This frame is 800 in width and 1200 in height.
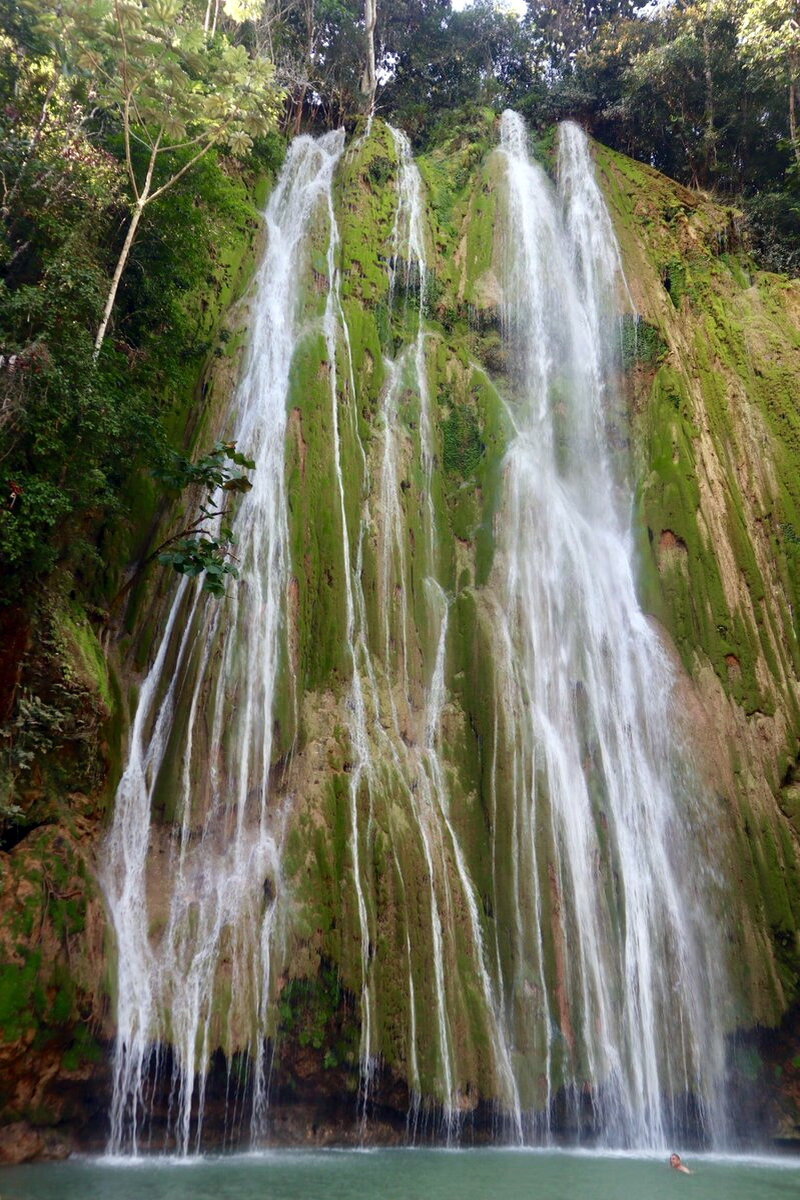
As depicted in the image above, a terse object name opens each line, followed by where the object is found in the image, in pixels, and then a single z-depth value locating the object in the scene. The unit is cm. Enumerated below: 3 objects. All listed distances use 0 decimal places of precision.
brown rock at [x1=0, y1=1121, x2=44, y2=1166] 743
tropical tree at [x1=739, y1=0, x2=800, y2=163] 1941
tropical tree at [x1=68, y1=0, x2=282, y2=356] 1162
